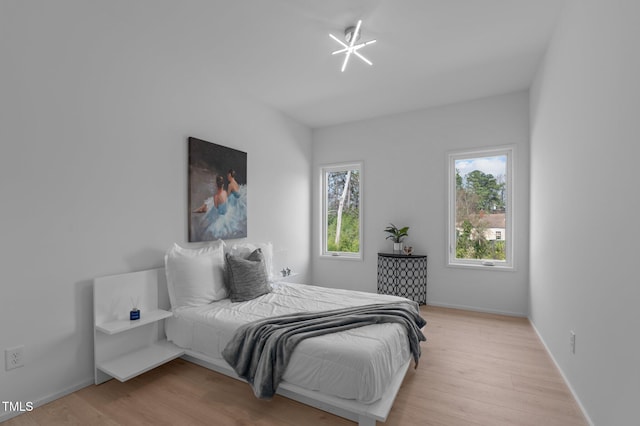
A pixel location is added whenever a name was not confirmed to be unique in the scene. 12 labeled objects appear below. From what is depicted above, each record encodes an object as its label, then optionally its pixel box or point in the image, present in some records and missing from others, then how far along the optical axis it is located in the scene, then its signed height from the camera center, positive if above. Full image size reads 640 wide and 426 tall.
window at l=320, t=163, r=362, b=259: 5.05 +0.03
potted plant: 4.39 -0.33
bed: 1.82 -0.86
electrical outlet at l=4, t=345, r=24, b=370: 1.89 -0.92
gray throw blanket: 2.01 -0.88
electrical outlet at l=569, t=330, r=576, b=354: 2.12 -0.92
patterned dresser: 4.26 -0.91
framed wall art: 3.14 +0.23
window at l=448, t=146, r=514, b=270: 4.03 +0.05
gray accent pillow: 2.97 -0.67
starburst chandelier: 2.52 +1.48
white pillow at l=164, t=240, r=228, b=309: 2.72 -0.60
